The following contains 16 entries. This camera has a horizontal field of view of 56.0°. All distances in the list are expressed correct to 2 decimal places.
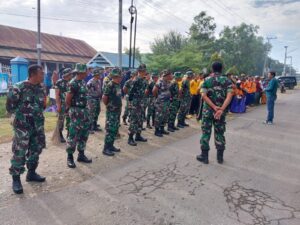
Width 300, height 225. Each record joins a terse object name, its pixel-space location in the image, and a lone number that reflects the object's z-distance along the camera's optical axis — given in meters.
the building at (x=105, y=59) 24.27
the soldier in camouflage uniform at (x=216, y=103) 5.12
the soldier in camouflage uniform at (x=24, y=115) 3.87
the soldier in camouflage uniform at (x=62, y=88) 6.35
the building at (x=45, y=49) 23.06
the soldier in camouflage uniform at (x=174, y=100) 8.05
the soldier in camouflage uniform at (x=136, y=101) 6.46
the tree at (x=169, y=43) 38.62
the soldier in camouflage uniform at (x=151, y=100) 8.13
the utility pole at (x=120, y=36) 15.03
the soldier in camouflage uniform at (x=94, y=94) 7.39
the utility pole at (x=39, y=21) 14.81
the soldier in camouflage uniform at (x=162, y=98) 7.39
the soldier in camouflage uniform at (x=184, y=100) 8.88
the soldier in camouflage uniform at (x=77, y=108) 4.87
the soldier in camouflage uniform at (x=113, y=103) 5.67
